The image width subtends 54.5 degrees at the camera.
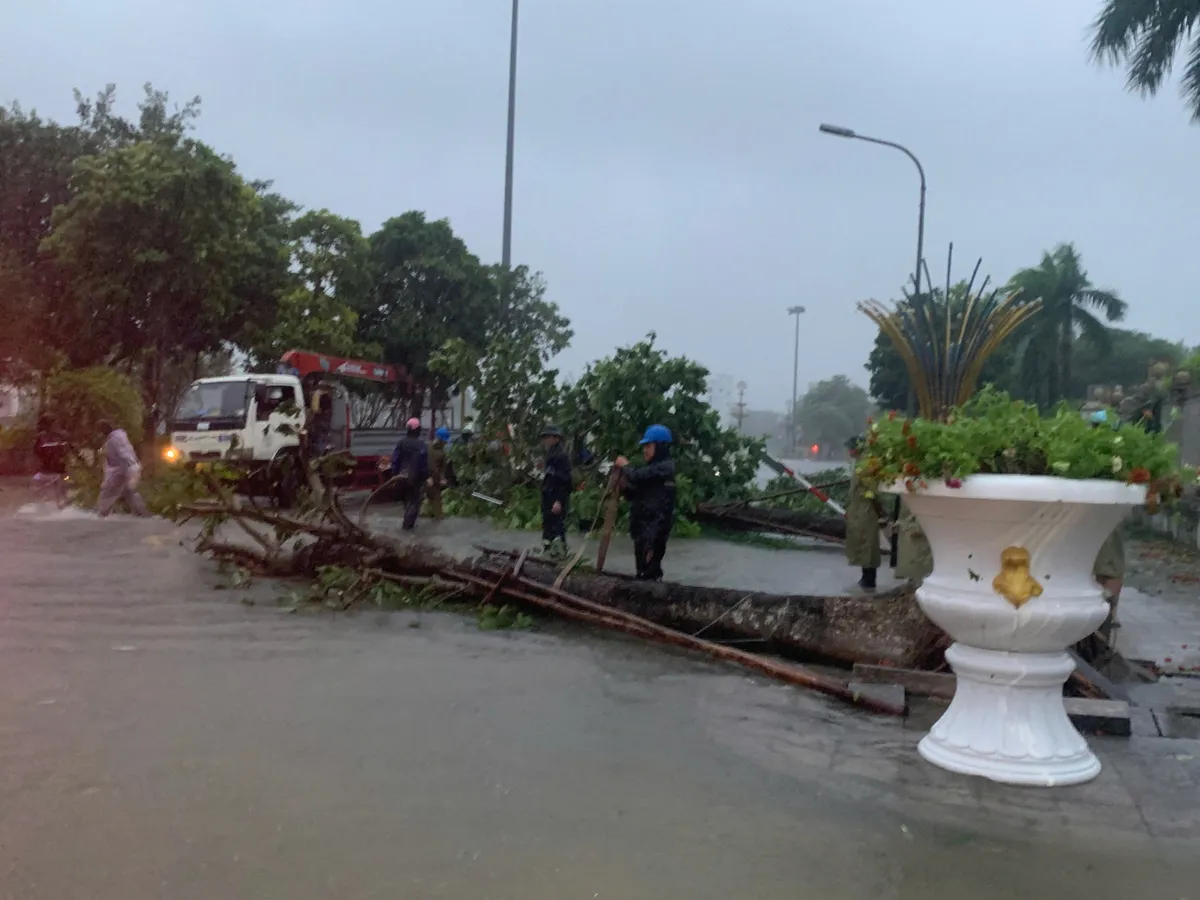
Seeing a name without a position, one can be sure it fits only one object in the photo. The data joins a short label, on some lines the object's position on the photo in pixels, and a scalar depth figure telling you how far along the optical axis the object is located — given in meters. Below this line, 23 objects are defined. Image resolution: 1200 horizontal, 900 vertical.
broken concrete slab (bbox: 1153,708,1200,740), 5.79
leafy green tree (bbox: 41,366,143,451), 28.22
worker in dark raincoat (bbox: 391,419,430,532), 16.34
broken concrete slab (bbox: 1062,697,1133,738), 5.68
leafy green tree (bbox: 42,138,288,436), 26.75
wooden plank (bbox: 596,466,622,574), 9.27
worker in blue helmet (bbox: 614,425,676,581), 10.40
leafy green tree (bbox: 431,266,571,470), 18.12
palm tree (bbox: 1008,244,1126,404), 44.75
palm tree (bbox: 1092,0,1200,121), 24.14
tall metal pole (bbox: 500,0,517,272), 24.97
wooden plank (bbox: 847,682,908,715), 6.07
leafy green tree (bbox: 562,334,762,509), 17.17
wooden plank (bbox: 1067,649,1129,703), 6.26
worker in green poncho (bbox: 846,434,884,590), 11.51
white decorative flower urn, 4.77
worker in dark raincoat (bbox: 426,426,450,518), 18.03
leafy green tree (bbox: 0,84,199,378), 29.27
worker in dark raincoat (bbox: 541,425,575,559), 13.07
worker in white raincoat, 15.66
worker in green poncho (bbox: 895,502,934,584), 8.54
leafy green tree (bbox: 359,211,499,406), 34.34
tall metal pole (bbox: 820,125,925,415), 22.77
